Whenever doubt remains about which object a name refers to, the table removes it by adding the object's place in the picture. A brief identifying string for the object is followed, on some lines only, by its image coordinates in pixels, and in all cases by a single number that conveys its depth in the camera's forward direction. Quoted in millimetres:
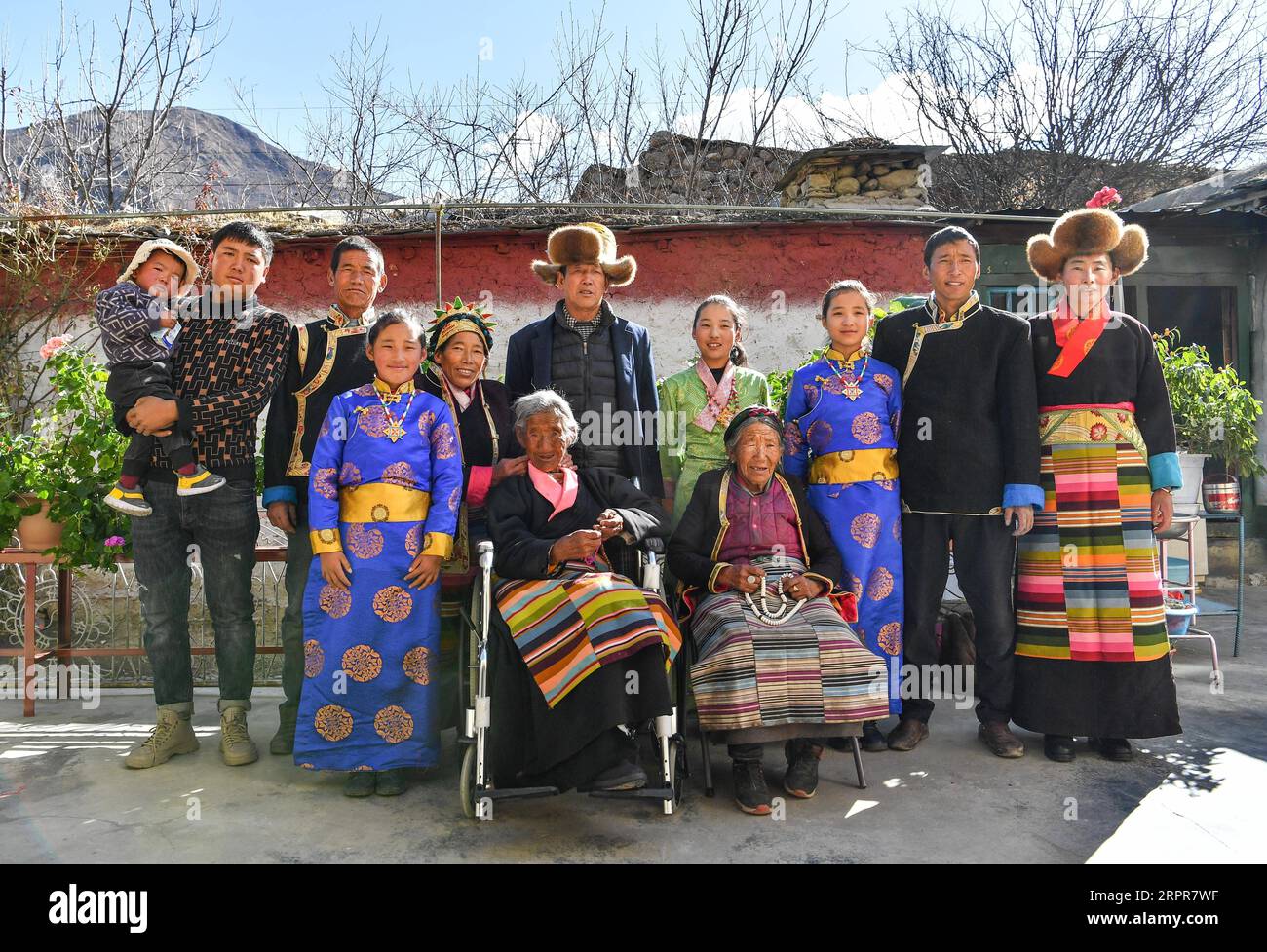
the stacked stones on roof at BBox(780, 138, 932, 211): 8438
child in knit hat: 3885
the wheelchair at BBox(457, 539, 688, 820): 3197
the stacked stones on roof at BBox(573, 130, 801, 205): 12719
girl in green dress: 4391
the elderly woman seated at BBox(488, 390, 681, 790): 3209
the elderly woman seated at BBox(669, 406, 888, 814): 3438
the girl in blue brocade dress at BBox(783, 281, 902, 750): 4121
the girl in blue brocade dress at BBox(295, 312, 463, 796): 3684
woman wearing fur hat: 3984
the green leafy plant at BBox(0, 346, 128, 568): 4711
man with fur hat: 4246
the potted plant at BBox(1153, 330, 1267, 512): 5895
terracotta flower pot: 4801
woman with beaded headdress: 4094
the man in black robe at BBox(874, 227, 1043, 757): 4102
